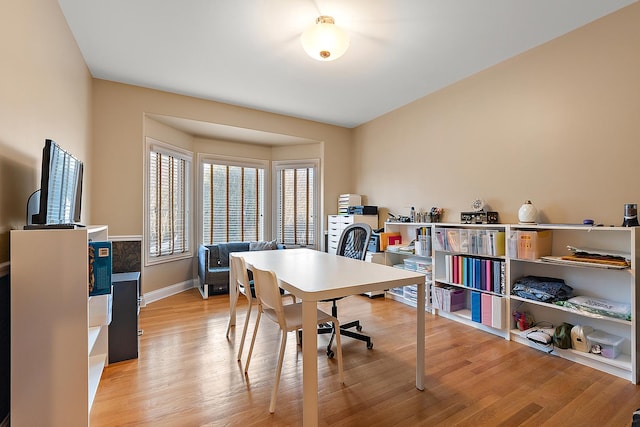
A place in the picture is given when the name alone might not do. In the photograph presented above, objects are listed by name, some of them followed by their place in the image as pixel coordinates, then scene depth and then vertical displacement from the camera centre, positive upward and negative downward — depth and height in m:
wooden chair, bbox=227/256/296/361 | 2.21 -0.51
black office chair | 2.62 -0.39
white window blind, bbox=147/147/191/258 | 4.00 +0.17
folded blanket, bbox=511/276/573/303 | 2.45 -0.67
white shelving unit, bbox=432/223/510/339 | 2.75 -0.63
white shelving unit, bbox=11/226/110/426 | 1.33 -0.53
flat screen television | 1.47 +0.15
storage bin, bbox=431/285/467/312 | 3.22 -0.96
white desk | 1.50 -0.42
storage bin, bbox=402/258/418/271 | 3.76 -0.65
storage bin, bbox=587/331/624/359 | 2.15 -1.00
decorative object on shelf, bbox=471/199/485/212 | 3.20 +0.10
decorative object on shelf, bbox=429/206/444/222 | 3.68 +0.00
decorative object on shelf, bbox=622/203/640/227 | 2.09 -0.02
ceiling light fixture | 2.22 +1.38
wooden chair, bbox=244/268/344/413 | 1.73 -0.70
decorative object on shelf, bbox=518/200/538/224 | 2.66 +0.00
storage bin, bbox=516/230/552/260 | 2.53 -0.27
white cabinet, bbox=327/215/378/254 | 4.56 -0.14
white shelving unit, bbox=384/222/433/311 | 3.59 -0.61
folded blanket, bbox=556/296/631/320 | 2.08 -0.71
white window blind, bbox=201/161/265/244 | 4.84 +0.22
